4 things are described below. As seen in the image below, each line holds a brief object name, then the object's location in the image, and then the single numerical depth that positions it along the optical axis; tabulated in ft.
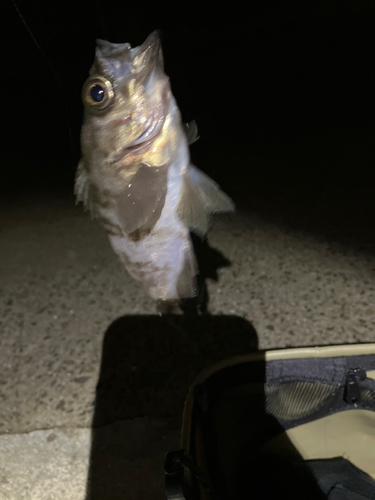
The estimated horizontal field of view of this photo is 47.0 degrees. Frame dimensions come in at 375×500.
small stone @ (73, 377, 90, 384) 1.60
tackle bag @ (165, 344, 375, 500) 1.13
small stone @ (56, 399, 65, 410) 1.51
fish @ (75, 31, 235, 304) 0.81
